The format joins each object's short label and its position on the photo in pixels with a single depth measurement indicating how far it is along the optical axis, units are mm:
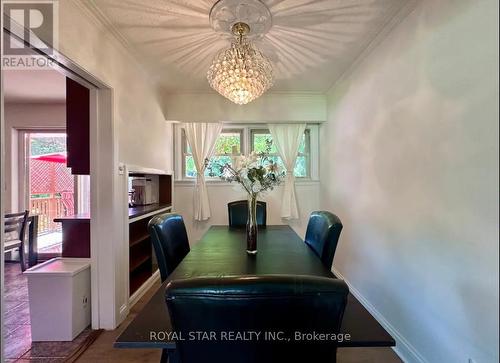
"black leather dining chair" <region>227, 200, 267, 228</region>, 2936
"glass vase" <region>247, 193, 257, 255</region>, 1787
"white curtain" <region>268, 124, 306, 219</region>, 3922
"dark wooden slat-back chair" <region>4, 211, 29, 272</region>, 3264
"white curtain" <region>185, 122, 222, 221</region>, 3924
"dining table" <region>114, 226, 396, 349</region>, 882
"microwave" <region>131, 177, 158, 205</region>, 3388
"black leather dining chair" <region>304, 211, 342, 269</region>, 1687
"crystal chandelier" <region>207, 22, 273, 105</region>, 1901
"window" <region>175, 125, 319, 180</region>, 4125
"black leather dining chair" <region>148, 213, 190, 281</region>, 1614
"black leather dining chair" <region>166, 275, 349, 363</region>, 693
